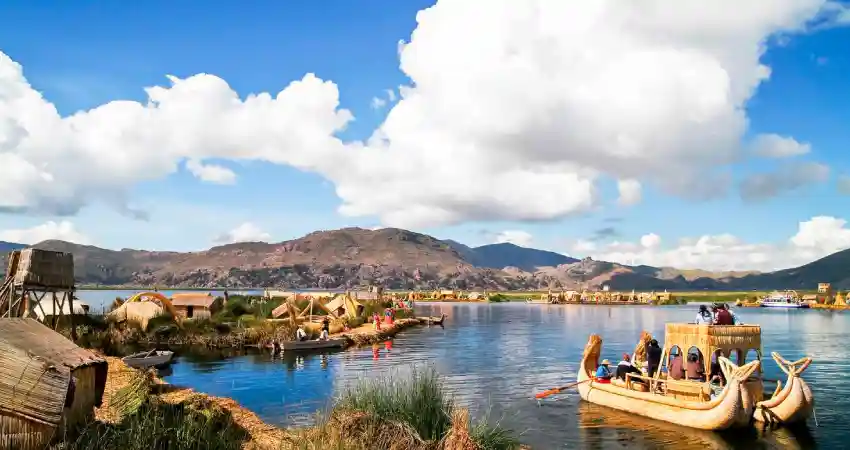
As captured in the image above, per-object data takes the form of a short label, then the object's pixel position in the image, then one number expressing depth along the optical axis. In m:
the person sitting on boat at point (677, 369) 24.12
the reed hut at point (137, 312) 50.62
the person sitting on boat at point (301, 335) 46.31
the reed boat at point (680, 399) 21.03
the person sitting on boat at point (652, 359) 25.42
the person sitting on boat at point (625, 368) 26.63
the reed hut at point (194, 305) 57.19
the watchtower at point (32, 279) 33.78
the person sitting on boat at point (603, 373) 27.00
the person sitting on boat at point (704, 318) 24.00
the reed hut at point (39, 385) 11.05
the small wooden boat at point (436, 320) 80.06
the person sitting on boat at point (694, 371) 23.91
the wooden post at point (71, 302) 37.86
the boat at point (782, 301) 144.88
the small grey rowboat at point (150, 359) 34.12
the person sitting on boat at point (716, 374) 23.05
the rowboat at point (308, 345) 44.41
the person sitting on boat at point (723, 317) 23.98
